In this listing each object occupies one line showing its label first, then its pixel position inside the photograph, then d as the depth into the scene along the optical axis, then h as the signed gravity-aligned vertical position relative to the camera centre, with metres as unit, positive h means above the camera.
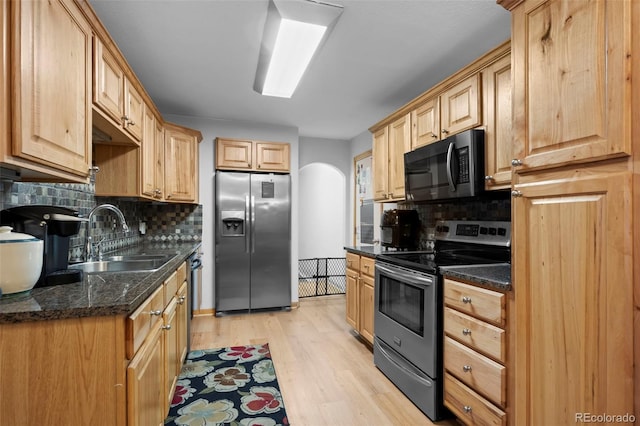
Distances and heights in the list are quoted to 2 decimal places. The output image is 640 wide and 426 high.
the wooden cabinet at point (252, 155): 3.95 +0.73
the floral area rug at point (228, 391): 1.93 -1.22
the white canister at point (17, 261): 1.09 -0.16
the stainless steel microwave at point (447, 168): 2.07 +0.33
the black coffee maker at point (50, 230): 1.30 -0.07
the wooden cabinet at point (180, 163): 3.39 +0.55
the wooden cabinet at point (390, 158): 2.96 +0.55
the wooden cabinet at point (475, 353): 1.53 -0.72
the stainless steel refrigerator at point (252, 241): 3.91 -0.34
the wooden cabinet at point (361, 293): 2.84 -0.75
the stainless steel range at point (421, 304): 1.93 -0.61
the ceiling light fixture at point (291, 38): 1.81 +1.14
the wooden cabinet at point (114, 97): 1.65 +0.70
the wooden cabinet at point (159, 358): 1.15 -0.67
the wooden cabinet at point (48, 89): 1.01 +0.46
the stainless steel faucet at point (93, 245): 2.10 -0.23
